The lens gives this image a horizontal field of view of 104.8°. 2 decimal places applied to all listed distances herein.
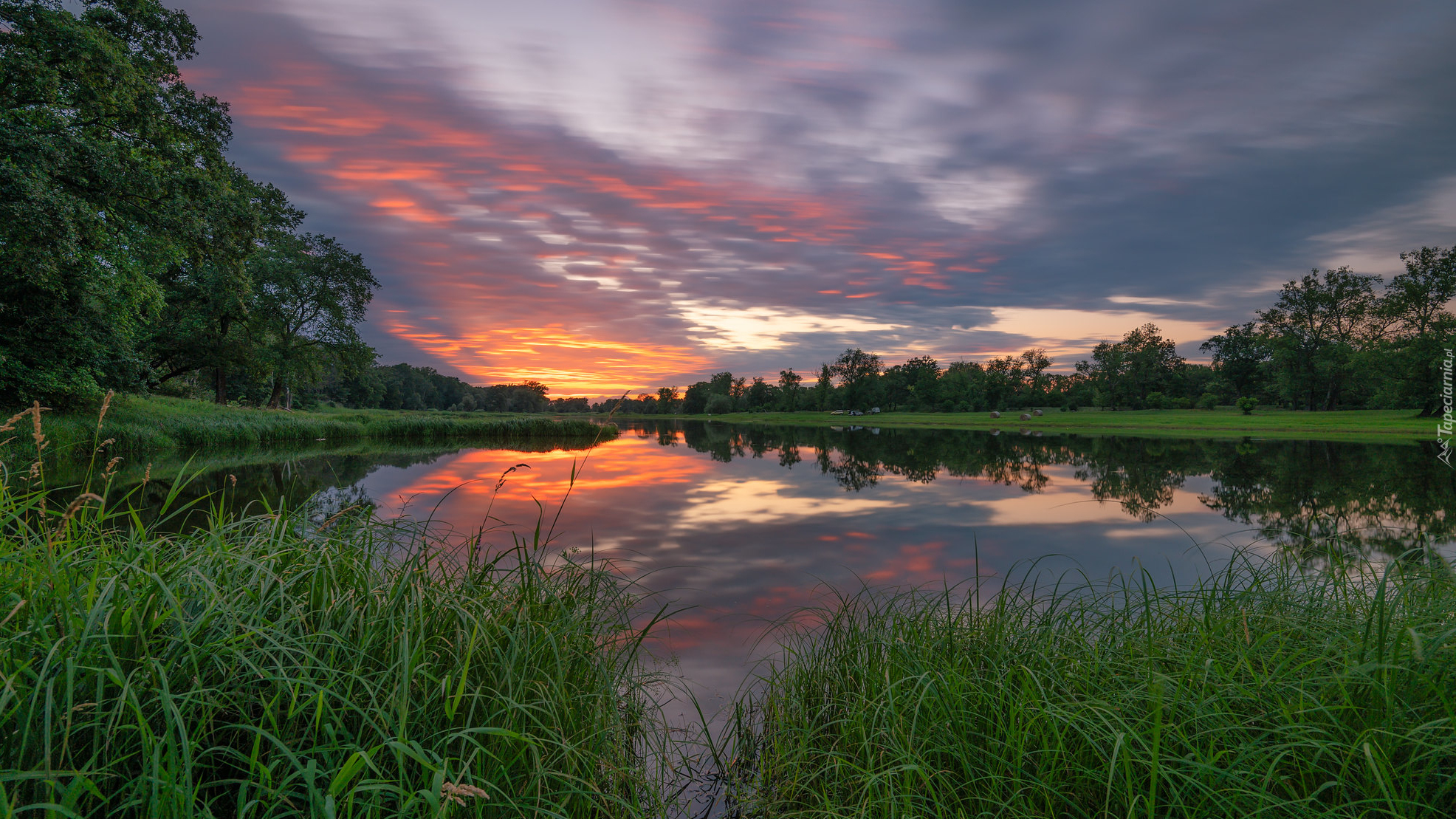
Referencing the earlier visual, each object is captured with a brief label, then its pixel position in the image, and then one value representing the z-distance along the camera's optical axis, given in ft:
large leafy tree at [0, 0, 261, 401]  50.14
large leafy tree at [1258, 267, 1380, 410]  199.72
